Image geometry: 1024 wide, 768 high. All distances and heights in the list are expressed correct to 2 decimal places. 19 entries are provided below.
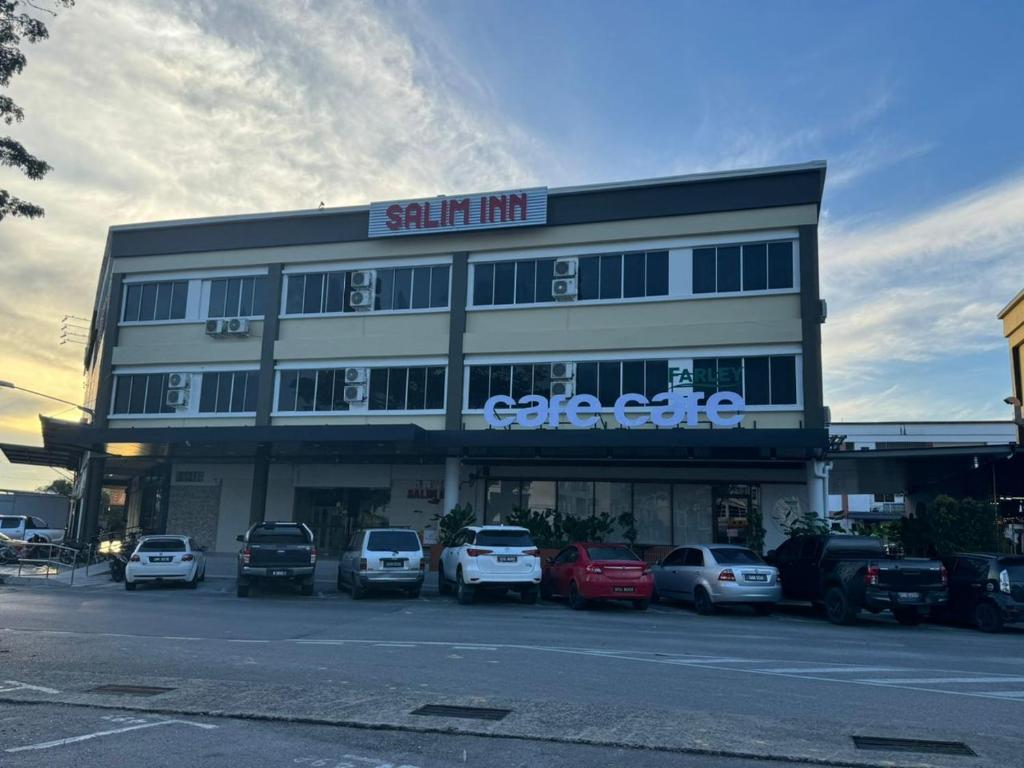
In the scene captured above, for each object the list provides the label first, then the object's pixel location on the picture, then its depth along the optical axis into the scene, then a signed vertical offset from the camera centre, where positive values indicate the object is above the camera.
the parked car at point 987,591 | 16.77 -0.49
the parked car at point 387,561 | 21.03 -0.43
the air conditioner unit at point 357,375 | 31.88 +5.89
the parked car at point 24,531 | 39.88 -0.03
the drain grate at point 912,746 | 7.29 -1.50
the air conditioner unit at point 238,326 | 33.56 +7.86
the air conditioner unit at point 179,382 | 34.09 +5.81
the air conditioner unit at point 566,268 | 30.08 +9.39
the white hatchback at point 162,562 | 24.05 -0.72
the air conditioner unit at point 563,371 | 29.53 +5.84
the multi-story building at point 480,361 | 27.73 +6.30
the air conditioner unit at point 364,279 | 32.56 +9.51
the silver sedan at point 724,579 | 18.84 -0.50
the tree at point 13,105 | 14.63 +6.96
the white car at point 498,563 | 20.11 -0.35
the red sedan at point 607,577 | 19.45 -0.55
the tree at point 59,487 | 121.32 +6.38
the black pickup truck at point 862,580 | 17.05 -0.38
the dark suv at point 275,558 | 21.84 -0.46
